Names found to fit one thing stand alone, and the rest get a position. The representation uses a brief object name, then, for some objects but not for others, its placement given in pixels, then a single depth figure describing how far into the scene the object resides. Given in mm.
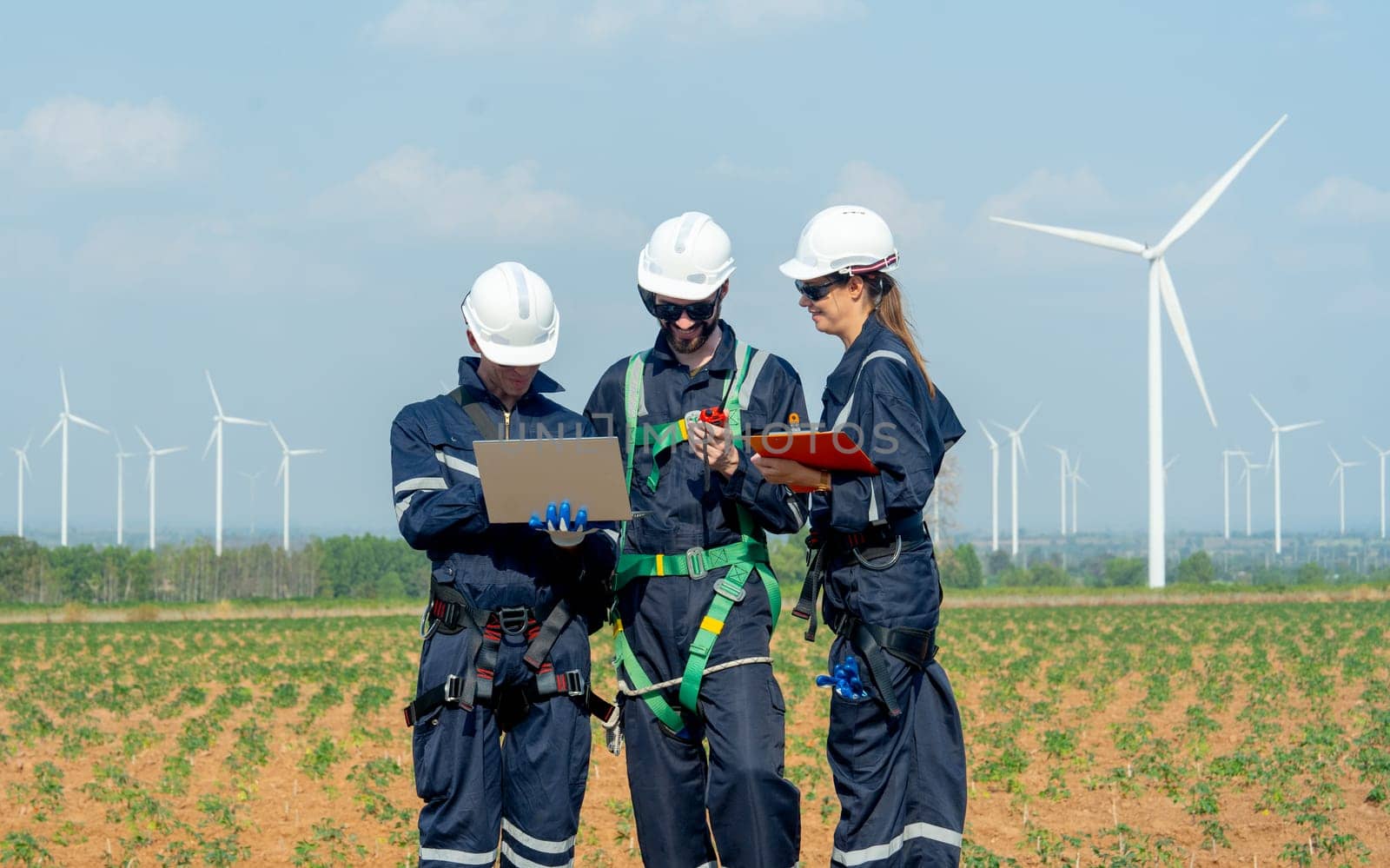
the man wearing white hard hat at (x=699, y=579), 5992
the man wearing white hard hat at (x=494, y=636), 6055
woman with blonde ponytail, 5797
